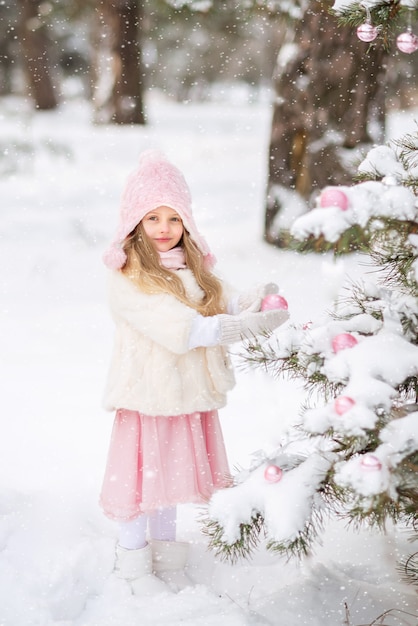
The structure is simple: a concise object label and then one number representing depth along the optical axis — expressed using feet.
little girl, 8.83
